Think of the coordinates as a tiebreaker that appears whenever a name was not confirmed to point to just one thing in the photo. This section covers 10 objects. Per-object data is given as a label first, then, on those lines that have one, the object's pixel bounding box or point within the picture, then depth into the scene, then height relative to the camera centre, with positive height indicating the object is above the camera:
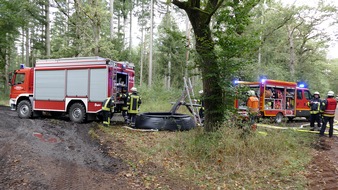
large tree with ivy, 6.51 +1.17
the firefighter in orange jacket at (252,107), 7.33 -0.33
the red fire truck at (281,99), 13.02 -0.11
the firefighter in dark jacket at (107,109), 9.89 -0.61
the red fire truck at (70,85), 10.56 +0.33
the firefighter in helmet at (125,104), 10.66 -0.46
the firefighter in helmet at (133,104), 10.15 -0.41
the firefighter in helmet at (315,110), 10.70 -0.53
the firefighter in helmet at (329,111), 9.62 -0.50
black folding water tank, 9.38 -1.03
